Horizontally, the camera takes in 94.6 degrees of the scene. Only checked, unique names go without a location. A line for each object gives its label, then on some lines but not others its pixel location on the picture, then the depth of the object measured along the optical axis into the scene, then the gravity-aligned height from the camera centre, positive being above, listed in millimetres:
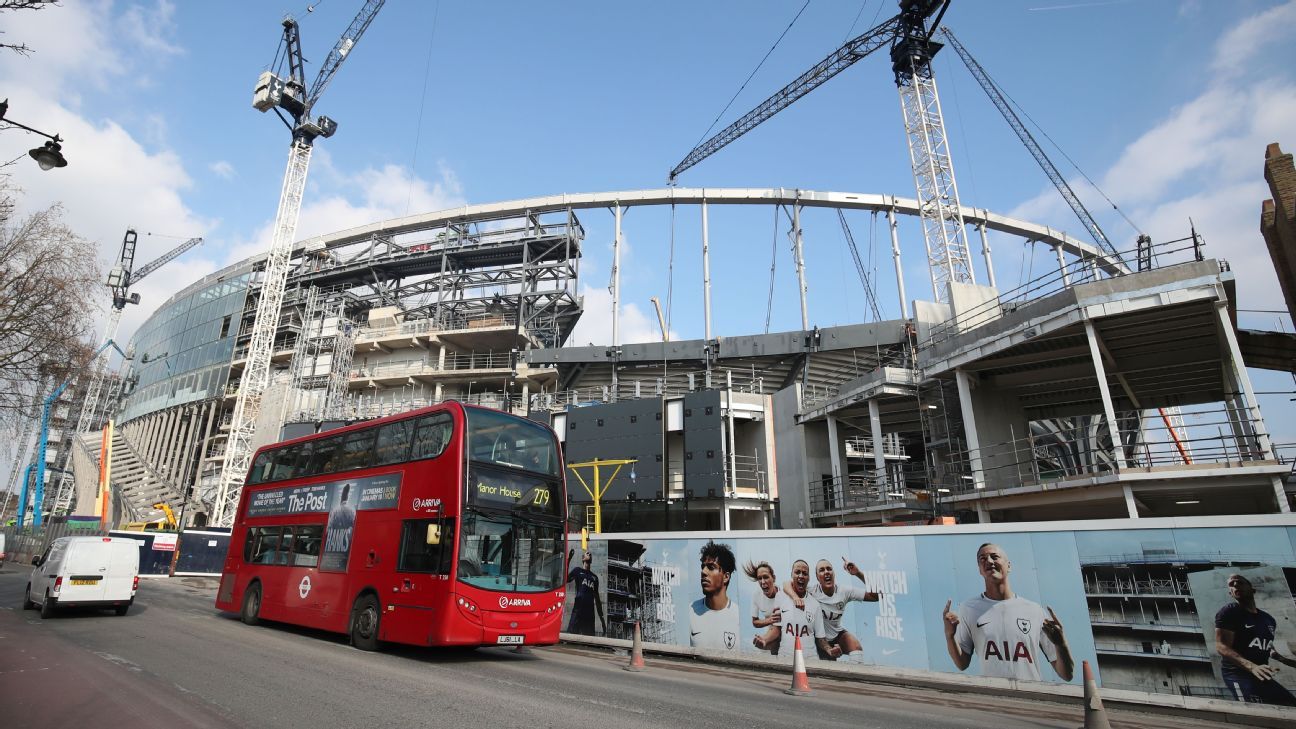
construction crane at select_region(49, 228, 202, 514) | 96062 +41900
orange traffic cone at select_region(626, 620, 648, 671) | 11055 -2100
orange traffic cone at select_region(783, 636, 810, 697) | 9047 -2021
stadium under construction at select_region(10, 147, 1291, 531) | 16000 +6403
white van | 13766 -776
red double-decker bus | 10195 +111
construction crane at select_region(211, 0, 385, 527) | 47031 +24738
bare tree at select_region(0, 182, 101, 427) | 13711 +5271
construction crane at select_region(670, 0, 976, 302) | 40656 +27477
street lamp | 8633 +5379
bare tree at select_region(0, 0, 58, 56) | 7384 +6392
